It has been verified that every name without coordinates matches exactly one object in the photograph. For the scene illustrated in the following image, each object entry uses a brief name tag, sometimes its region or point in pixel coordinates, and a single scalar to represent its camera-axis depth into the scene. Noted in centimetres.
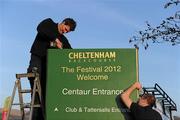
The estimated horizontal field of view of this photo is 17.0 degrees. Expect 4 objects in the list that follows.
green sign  902
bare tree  1445
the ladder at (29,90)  924
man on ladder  961
